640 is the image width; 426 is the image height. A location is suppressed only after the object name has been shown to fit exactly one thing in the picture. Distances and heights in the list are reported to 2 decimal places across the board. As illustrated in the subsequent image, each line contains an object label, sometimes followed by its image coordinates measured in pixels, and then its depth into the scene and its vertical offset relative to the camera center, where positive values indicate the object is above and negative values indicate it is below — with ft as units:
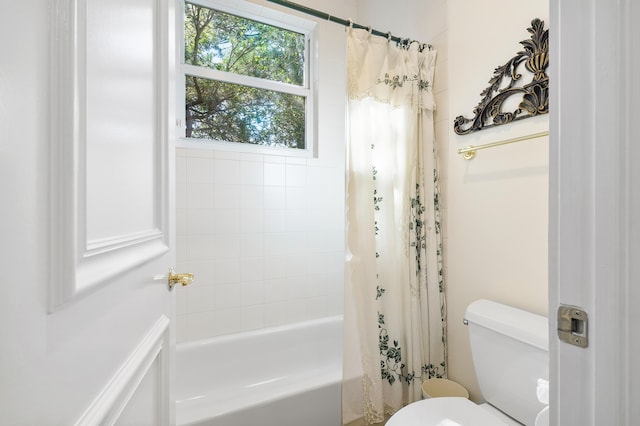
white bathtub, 4.34 -2.92
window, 5.90 +2.85
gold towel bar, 3.76 +0.96
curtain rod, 4.33 +2.97
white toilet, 3.32 -1.98
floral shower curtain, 4.70 -0.30
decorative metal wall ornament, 3.72 +1.67
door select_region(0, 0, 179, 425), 0.75 +0.00
